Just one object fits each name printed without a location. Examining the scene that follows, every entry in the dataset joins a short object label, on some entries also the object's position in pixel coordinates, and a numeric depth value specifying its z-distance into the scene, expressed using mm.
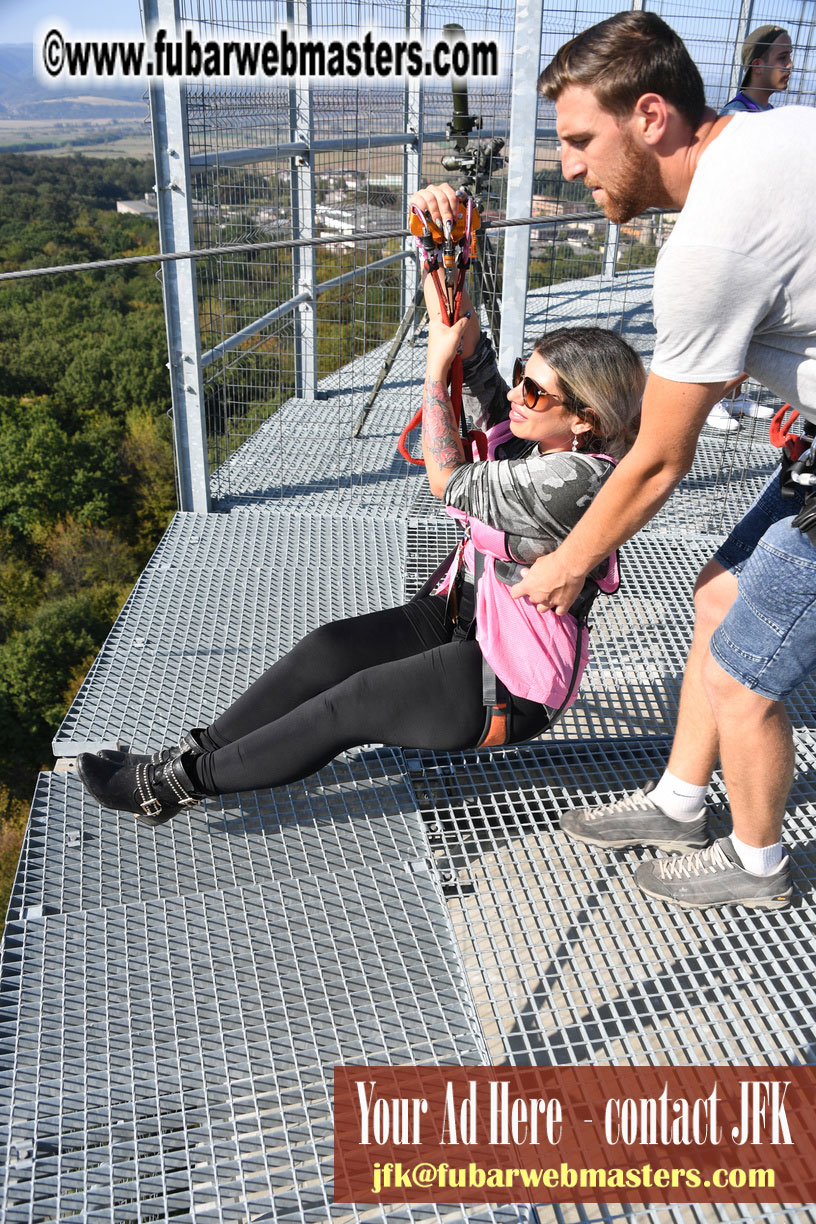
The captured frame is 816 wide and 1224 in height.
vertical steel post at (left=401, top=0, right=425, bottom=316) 5168
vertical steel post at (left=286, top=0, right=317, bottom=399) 3967
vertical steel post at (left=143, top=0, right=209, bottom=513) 2861
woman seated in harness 1645
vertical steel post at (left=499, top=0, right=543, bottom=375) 2674
